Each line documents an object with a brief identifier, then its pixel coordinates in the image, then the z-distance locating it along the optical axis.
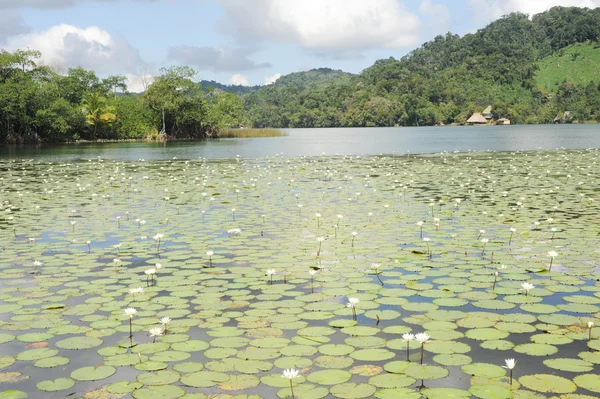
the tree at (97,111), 65.88
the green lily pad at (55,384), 4.15
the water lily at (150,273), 6.65
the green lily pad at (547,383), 3.99
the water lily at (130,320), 5.07
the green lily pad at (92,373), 4.31
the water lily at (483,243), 7.96
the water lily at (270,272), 6.60
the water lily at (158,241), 8.46
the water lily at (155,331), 4.91
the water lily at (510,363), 3.95
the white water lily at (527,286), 5.84
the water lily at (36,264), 7.36
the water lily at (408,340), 4.47
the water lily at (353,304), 5.48
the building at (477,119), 129.38
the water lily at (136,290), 6.04
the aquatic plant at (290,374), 3.75
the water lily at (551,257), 6.77
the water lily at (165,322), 5.16
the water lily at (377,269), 6.71
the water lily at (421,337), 4.39
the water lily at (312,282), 6.47
